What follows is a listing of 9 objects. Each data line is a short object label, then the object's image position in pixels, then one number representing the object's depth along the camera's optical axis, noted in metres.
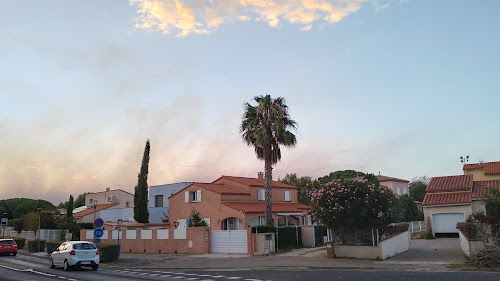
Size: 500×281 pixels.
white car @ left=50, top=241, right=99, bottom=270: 21.78
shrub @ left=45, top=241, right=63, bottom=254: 34.28
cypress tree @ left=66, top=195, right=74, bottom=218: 64.19
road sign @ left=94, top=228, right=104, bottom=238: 25.74
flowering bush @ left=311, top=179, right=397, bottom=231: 23.23
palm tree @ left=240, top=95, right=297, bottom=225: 32.81
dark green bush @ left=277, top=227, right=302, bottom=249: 30.92
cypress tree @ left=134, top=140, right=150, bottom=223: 49.56
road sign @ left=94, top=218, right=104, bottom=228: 26.15
